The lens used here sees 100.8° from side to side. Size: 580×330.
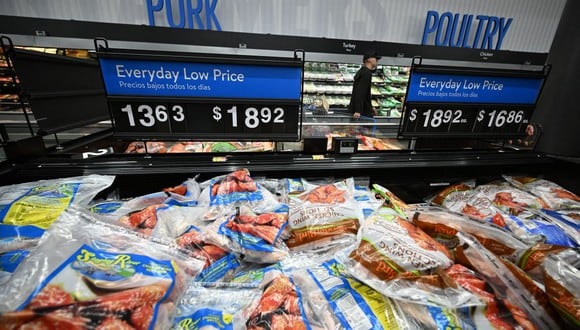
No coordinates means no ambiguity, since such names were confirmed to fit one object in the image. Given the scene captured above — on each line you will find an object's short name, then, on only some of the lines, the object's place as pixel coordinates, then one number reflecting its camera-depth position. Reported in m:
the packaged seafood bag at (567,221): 0.94
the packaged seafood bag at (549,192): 1.15
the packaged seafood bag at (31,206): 0.66
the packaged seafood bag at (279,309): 0.59
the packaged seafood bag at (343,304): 0.63
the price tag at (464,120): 1.31
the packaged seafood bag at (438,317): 0.62
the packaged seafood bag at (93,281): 0.45
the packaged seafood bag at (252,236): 0.83
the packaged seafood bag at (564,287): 0.57
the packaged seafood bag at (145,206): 0.88
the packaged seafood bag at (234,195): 1.00
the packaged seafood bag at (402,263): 0.65
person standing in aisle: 4.00
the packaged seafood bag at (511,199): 1.11
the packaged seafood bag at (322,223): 0.89
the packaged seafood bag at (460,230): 0.79
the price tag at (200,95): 1.02
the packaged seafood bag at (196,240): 0.79
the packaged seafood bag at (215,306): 0.60
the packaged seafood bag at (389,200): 1.07
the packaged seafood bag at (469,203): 0.99
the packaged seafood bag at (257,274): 0.74
